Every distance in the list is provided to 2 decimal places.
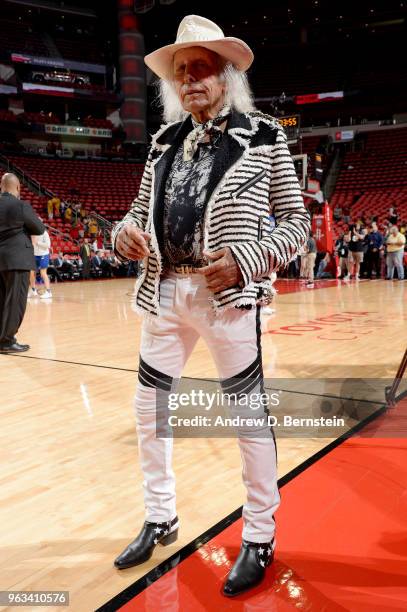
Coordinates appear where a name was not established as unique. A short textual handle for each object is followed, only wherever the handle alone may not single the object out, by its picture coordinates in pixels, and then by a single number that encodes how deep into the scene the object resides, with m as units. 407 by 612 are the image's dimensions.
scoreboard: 11.16
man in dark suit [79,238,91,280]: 14.38
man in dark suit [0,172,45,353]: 4.32
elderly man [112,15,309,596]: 1.36
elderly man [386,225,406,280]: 11.20
